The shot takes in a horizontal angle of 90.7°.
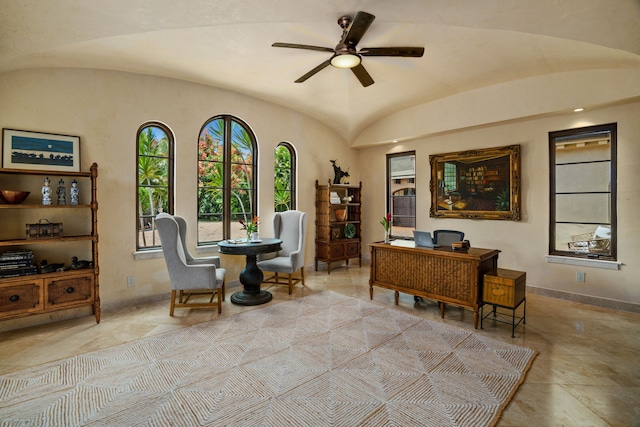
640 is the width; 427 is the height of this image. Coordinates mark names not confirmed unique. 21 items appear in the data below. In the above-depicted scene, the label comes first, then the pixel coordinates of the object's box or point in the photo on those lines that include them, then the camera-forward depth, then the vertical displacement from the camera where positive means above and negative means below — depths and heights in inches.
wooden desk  128.4 -27.3
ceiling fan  103.5 +57.4
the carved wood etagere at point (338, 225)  234.5 -10.8
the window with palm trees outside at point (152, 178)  164.7 +17.8
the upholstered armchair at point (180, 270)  138.4 -26.3
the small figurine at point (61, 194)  133.5 +7.6
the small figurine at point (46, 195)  128.4 +7.0
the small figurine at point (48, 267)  126.2 -22.3
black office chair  161.6 -14.1
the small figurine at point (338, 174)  246.3 +28.8
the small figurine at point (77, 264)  132.3 -22.2
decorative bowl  118.2 +6.2
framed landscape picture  127.9 +26.1
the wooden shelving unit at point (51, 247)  119.0 -15.2
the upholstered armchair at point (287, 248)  179.3 -23.0
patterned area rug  77.2 -49.3
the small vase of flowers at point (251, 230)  165.9 -9.9
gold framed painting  186.4 +16.8
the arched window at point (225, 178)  186.7 +20.5
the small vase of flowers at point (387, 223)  169.2 -6.9
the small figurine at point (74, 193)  135.2 +8.2
